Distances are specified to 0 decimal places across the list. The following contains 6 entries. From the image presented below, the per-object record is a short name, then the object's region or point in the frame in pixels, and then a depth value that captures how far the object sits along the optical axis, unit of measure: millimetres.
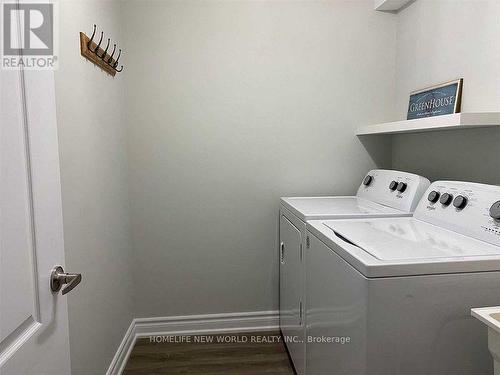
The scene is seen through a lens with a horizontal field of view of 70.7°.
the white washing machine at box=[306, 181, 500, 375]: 1031
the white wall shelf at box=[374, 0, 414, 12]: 2182
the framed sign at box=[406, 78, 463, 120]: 1727
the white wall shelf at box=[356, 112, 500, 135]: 1403
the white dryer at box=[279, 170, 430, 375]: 1739
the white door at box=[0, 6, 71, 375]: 682
